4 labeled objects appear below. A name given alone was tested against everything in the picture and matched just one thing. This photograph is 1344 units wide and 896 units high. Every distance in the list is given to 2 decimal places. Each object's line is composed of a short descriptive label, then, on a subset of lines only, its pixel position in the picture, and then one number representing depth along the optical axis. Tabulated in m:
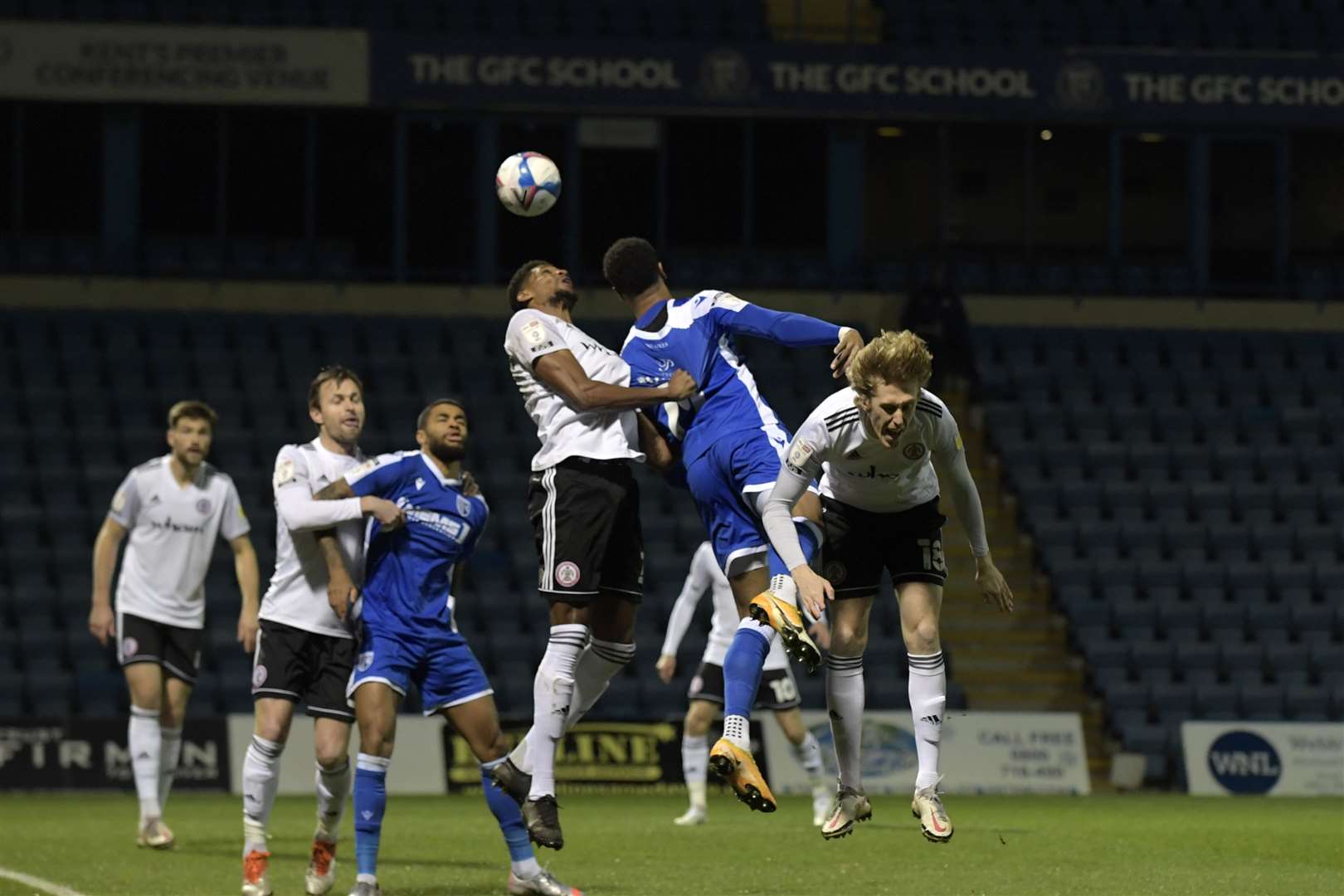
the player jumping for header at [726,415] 17.62
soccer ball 19.28
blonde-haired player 16.34
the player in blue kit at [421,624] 18.84
